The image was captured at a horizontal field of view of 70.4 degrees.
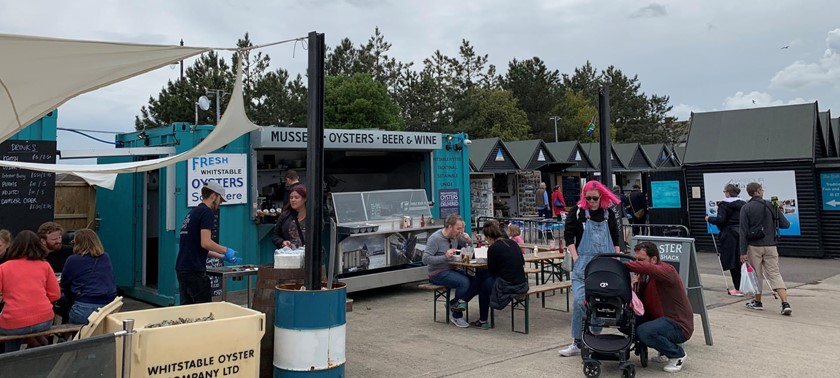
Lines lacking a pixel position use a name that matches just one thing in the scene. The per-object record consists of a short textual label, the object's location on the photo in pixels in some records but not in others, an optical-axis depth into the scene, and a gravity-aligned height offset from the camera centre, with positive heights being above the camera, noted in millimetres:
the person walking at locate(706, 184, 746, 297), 8578 -251
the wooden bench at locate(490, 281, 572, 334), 6486 -829
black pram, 4863 -802
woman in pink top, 4629 -469
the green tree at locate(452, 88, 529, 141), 41969 +7410
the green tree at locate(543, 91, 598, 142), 48094 +8232
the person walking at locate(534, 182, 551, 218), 18578 +521
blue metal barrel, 4152 -785
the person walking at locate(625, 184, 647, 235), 14125 +276
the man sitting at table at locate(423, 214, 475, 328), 6977 -482
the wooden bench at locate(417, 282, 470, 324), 7146 -839
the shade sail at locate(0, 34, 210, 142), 3600 +1045
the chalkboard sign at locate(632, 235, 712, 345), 6137 -514
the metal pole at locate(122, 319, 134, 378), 3258 -637
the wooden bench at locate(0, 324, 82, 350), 4758 -833
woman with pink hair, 5625 -154
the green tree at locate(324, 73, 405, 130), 35469 +7033
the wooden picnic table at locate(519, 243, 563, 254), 8781 -442
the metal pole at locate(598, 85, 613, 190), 6457 +926
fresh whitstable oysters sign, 7723 +664
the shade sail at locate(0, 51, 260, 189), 5480 +784
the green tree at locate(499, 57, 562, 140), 49031 +10621
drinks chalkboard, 7473 +498
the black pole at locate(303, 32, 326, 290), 4371 +445
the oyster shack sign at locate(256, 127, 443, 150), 8047 +1224
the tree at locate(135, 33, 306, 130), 27906 +6633
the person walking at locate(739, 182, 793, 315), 7602 -319
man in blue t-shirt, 5238 -221
